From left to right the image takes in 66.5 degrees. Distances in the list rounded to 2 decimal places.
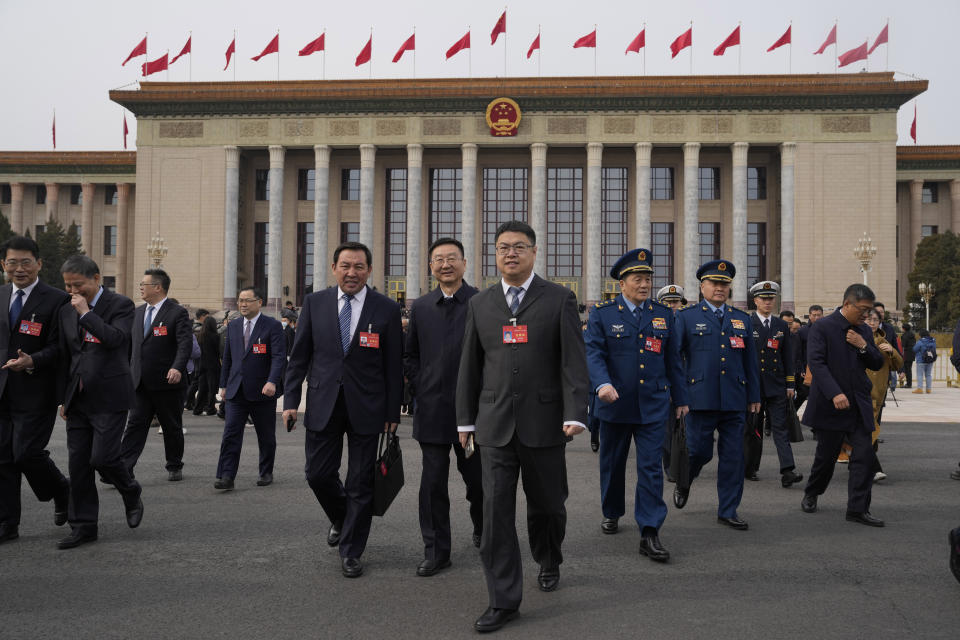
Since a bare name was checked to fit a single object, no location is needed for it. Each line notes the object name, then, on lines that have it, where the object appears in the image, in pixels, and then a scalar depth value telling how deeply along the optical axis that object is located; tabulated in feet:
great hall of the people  139.13
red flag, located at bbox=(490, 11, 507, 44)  134.21
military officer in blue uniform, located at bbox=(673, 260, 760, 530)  21.22
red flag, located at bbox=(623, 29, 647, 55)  132.98
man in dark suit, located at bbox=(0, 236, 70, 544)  18.84
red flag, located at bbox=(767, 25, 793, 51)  128.57
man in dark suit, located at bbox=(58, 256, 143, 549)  18.97
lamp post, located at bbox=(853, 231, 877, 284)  113.70
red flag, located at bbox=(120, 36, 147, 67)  133.08
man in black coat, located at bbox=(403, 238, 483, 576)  17.07
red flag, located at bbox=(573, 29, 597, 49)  132.15
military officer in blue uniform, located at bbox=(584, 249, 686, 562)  19.02
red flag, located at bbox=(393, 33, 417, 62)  134.71
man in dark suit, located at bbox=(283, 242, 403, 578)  17.07
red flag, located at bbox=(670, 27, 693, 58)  132.05
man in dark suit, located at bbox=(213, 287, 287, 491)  26.58
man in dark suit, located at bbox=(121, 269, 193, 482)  26.73
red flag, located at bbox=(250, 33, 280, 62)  132.67
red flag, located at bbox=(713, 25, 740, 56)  129.29
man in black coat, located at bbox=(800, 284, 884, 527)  22.29
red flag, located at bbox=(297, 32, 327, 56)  132.36
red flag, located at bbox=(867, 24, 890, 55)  123.08
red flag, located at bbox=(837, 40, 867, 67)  122.52
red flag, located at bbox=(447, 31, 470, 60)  135.03
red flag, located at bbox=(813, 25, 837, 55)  127.85
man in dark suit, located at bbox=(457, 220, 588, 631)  13.85
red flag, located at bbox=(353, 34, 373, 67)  135.54
